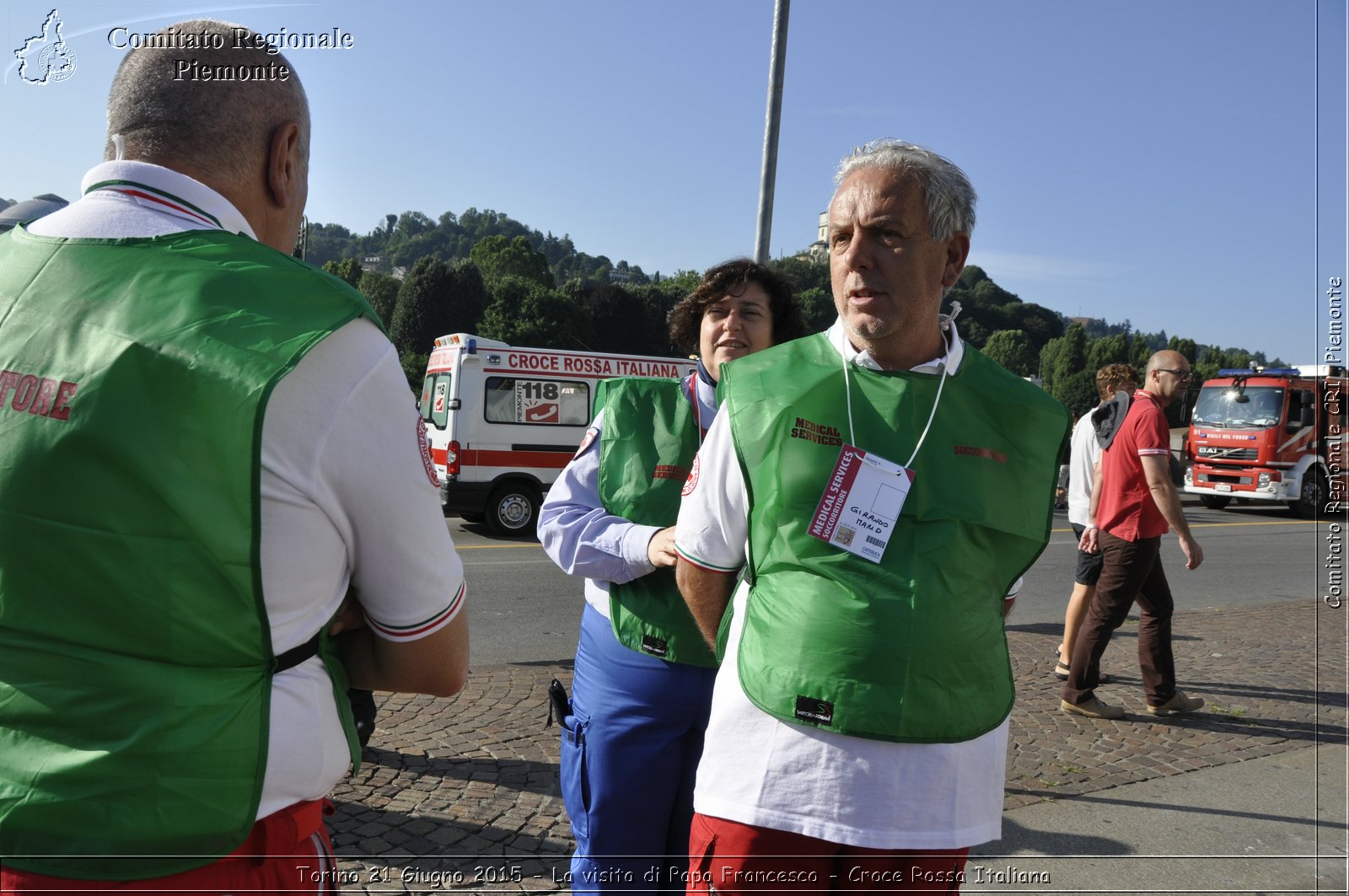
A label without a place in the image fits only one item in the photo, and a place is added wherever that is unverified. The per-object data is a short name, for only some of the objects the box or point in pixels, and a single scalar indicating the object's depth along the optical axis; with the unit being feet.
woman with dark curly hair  8.62
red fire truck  67.21
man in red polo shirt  18.84
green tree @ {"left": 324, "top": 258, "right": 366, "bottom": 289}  219.61
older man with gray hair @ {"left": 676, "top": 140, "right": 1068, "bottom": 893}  5.95
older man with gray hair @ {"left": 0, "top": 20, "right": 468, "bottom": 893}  3.99
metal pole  20.36
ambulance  45.65
